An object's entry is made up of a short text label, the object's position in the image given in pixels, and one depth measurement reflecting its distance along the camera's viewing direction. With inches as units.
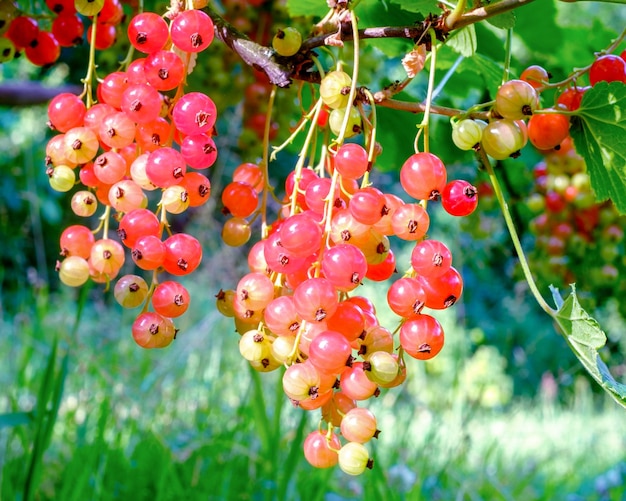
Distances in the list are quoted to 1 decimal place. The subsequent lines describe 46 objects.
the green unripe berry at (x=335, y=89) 11.4
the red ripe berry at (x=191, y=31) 11.6
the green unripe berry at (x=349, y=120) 11.6
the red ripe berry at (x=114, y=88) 12.1
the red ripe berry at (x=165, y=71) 11.8
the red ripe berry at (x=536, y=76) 13.1
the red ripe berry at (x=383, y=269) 11.9
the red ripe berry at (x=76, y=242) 12.6
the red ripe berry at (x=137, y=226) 11.8
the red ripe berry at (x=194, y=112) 11.5
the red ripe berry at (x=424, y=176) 11.2
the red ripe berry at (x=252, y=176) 12.8
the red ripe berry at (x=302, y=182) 12.0
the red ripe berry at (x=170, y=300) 11.9
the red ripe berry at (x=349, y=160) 11.2
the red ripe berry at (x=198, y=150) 11.8
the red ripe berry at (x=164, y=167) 11.5
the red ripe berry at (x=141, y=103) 11.6
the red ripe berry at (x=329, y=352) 10.8
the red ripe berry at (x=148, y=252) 11.6
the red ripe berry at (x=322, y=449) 11.6
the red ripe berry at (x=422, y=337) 11.2
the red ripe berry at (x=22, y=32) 14.4
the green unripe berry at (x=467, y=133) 11.8
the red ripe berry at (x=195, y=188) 12.0
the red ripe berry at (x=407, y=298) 11.2
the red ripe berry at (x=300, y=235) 11.0
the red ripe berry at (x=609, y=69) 12.9
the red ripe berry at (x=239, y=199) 12.6
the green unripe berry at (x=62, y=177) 12.4
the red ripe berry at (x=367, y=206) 11.0
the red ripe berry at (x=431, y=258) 11.2
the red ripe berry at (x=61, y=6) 14.0
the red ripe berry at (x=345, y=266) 10.9
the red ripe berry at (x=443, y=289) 11.5
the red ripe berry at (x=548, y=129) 12.8
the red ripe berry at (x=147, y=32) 11.8
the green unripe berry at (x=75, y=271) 12.4
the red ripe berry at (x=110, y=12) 13.6
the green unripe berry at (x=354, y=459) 11.1
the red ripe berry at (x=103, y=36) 14.1
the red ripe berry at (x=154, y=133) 12.0
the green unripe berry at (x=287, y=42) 11.7
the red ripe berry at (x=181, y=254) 11.8
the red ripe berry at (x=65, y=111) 12.4
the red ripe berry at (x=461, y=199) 11.5
